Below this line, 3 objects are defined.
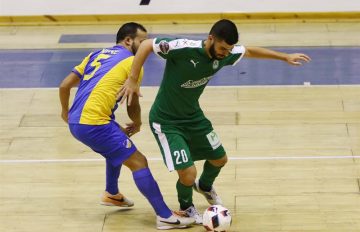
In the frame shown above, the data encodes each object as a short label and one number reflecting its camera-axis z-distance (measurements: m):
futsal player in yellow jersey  12.20
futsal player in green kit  11.53
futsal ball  12.03
